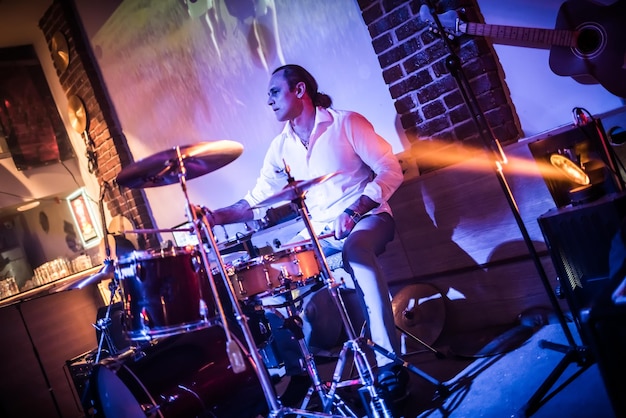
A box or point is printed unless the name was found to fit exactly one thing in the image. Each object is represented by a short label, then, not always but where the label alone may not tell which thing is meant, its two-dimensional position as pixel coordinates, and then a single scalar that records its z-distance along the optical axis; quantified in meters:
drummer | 2.13
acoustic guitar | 2.09
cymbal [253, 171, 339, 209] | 1.80
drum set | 1.84
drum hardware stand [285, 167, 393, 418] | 1.78
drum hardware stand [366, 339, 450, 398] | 1.97
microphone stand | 1.83
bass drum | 1.96
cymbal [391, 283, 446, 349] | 2.59
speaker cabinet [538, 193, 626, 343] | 1.76
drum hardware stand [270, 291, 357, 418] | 1.93
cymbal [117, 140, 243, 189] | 1.84
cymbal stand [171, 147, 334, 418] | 1.74
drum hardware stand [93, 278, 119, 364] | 3.32
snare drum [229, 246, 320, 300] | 2.10
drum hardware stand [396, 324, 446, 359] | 2.34
